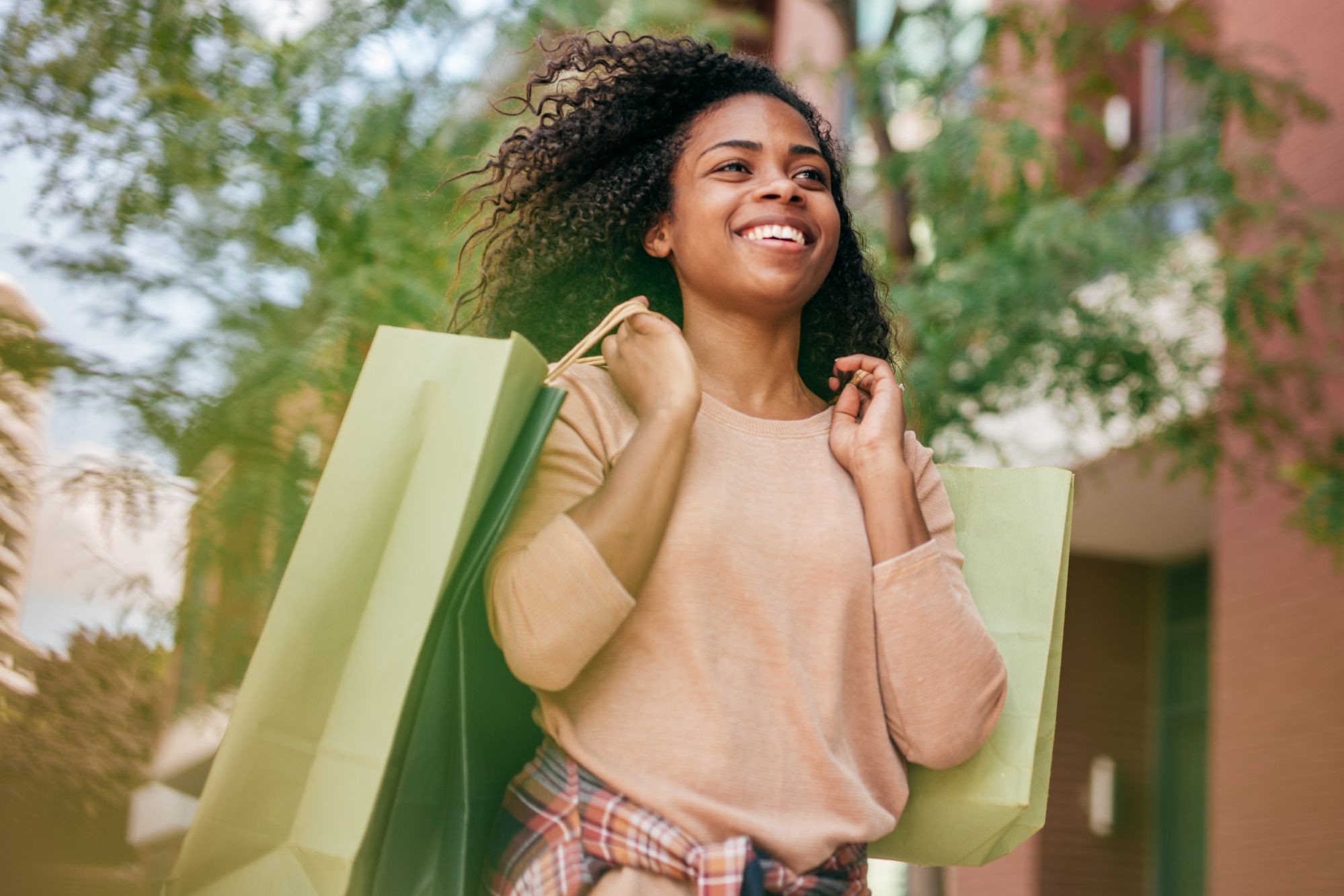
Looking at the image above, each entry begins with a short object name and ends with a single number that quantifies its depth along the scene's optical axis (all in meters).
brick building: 6.77
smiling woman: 1.75
